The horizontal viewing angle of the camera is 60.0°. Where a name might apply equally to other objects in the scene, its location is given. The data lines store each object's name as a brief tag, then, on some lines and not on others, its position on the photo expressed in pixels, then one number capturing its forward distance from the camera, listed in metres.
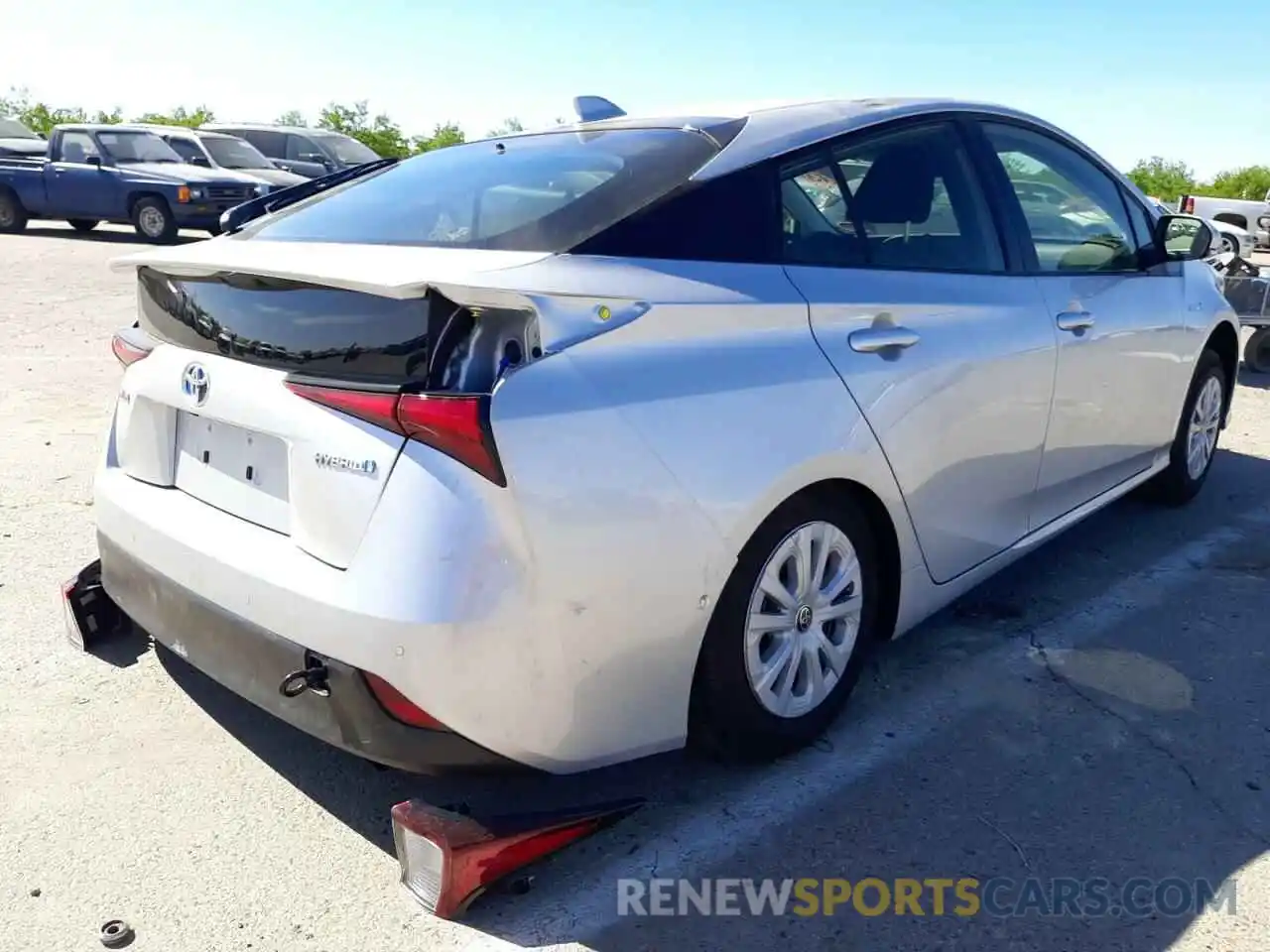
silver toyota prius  2.17
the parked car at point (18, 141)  19.48
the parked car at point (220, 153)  17.77
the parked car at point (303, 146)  20.61
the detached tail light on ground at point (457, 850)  2.25
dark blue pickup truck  16.41
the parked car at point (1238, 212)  19.17
